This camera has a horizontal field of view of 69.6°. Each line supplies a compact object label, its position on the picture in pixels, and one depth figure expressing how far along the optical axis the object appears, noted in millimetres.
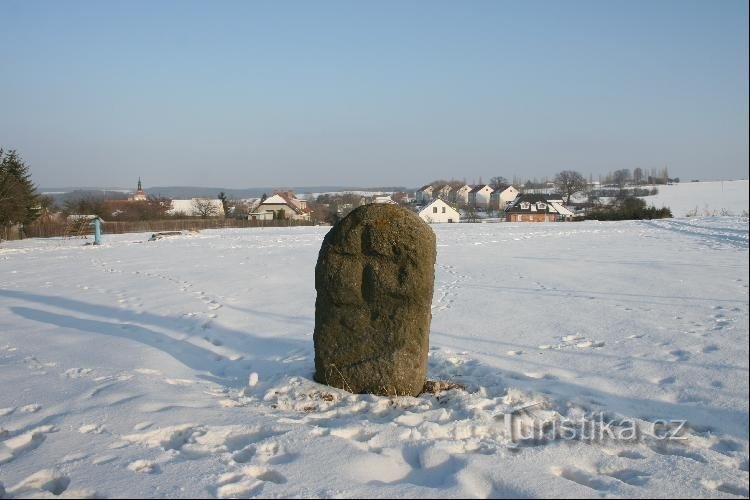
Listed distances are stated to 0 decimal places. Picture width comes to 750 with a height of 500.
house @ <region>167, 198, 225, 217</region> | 72969
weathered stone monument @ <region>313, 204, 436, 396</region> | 5613
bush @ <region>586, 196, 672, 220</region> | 44781
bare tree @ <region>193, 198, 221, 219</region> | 71844
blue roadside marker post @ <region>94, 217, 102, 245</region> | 27797
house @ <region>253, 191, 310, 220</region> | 71812
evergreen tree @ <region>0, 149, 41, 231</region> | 30891
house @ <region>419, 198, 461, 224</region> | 72106
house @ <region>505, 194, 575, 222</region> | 67462
